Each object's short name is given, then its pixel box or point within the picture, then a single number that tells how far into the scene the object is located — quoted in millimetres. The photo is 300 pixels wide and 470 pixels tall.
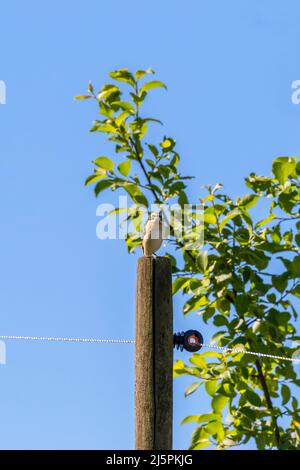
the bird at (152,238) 9656
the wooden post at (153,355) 9156
